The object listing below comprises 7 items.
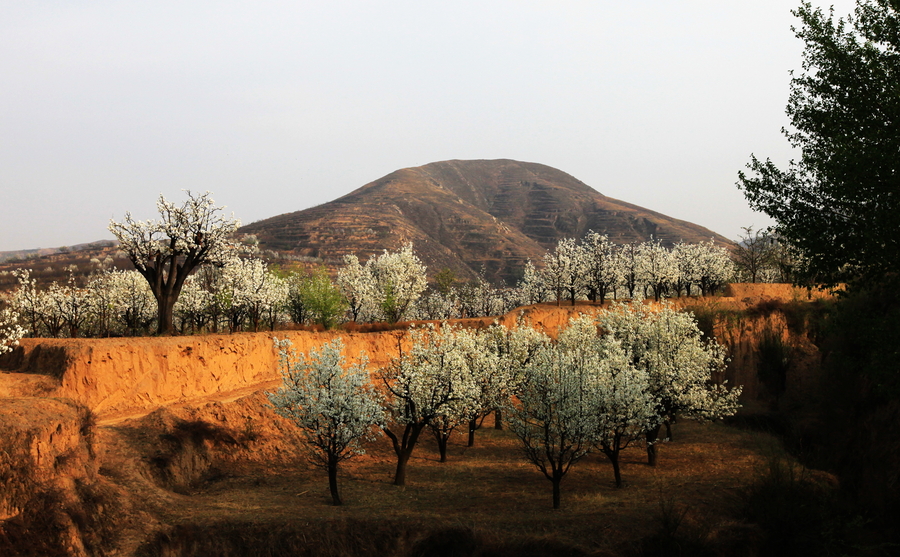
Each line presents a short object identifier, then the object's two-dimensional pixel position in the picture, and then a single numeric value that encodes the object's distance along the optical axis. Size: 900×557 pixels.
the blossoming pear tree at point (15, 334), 25.03
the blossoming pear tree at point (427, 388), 27.12
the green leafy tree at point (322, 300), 56.41
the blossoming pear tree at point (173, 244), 38.56
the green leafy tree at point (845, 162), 17.41
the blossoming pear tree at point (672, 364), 29.67
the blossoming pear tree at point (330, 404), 23.47
